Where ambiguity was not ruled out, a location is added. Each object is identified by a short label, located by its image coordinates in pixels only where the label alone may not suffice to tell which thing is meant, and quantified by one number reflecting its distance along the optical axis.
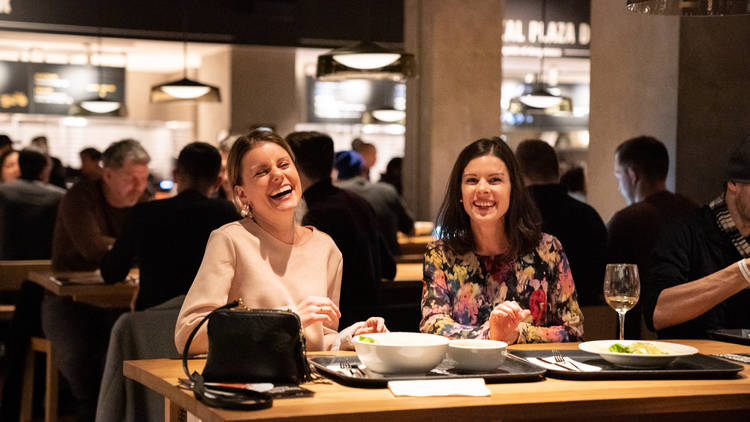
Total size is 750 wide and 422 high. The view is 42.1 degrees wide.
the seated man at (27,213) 7.43
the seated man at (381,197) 7.34
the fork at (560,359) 2.56
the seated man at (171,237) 4.61
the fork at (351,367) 2.42
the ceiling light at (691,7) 3.32
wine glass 2.74
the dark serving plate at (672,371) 2.46
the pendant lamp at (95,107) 11.87
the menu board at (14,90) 13.89
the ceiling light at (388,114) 12.23
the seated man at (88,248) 5.40
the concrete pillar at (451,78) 8.39
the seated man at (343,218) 4.87
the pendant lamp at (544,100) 10.25
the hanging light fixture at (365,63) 5.89
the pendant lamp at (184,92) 8.69
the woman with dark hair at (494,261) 3.33
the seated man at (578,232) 5.33
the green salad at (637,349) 2.60
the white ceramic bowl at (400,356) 2.32
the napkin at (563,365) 2.51
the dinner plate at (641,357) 2.54
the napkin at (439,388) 2.22
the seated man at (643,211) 5.21
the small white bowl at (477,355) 2.42
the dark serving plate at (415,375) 2.32
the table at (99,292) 5.05
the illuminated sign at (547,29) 10.42
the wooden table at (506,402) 2.08
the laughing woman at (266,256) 2.80
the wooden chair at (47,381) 5.38
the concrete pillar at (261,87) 13.38
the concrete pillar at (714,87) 5.41
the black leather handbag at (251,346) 2.28
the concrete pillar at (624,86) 5.54
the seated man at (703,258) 3.43
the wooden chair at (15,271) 6.15
